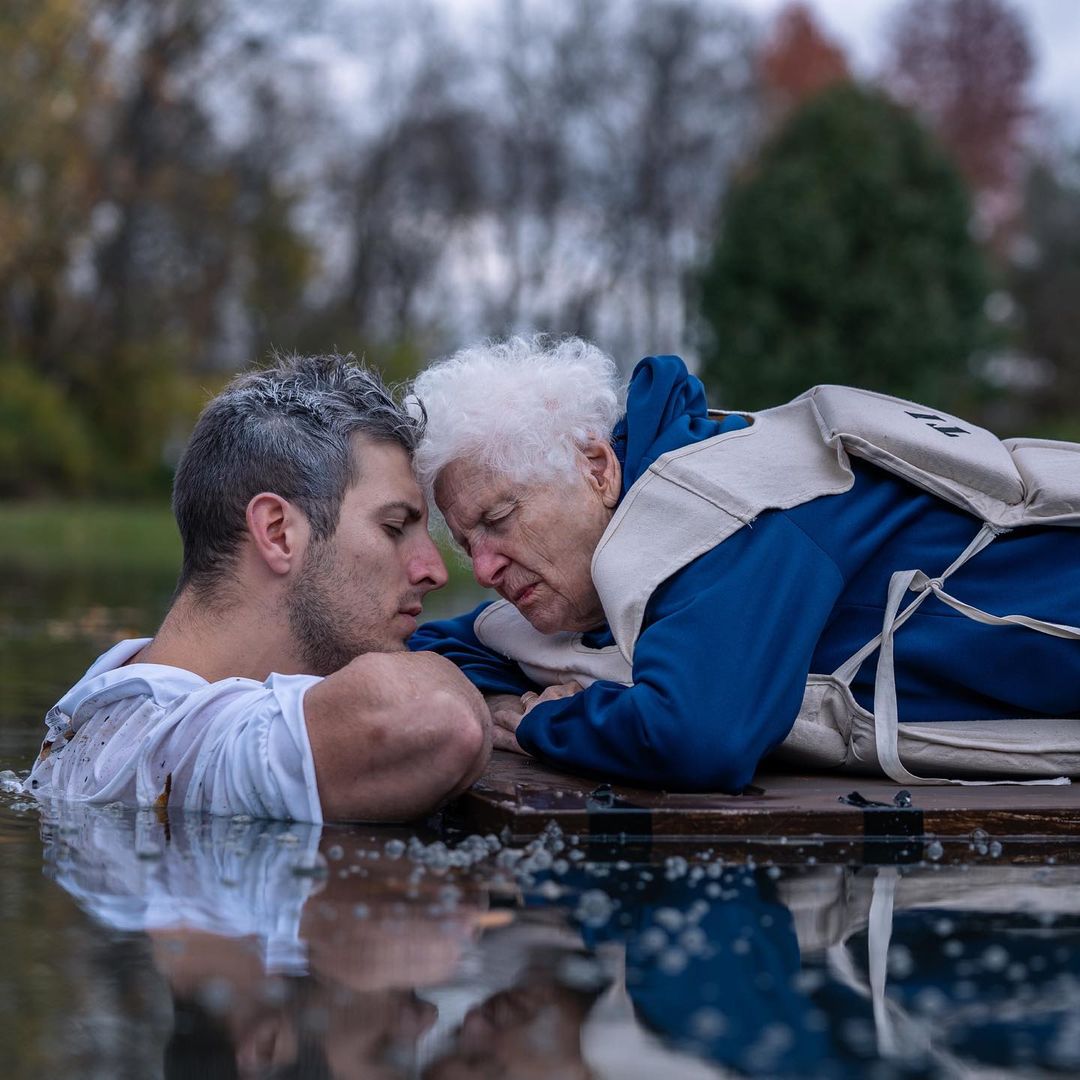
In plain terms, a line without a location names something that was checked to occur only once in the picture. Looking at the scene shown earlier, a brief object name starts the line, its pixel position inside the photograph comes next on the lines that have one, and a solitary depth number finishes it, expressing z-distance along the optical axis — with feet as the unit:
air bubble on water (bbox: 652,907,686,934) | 10.88
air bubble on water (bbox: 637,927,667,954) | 10.31
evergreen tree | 91.25
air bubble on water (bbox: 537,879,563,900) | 11.73
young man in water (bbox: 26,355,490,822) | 14.01
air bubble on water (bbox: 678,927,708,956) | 10.30
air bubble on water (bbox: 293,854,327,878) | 12.35
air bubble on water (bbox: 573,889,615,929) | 11.03
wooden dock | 13.51
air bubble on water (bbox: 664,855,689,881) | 12.53
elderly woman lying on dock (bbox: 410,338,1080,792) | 13.83
